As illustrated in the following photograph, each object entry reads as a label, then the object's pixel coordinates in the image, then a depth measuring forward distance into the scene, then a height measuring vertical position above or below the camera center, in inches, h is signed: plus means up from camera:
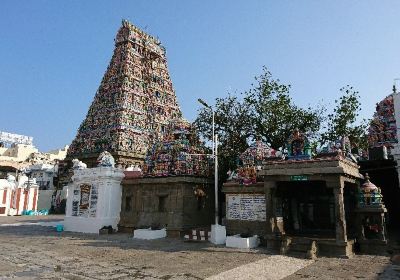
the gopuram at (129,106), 1776.6 +563.9
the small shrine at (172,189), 957.2 +47.1
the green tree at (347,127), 1175.6 +285.4
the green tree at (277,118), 1191.6 +314.6
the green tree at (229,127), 1215.1 +298.5
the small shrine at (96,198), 1075.3 +18.9
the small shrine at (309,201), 637.9 +13.3
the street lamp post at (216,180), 825.5 +62.8
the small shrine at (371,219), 657.0 -22.8
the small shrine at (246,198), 799.7 +19.2
